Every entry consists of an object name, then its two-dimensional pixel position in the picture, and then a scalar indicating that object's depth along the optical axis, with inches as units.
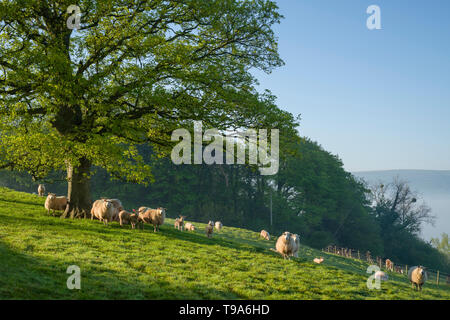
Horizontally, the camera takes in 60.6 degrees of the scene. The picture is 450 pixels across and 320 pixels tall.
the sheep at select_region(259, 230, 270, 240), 1305.1
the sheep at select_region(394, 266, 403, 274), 1514.5
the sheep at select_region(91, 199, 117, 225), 763.4
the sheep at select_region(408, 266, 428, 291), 689.6
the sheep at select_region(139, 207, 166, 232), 805.9
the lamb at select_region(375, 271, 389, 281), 752.0
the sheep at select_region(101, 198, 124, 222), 832.6
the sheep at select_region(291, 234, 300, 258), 716.9
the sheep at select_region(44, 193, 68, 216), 858.1
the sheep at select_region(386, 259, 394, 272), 1481.5
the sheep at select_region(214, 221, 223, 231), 1415.4
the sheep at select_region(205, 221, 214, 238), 973.2
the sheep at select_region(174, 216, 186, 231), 1081.3
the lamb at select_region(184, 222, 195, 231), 1152.8
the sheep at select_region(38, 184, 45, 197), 1334.9
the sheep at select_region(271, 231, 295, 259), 706.8
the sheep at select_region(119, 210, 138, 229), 806.5
